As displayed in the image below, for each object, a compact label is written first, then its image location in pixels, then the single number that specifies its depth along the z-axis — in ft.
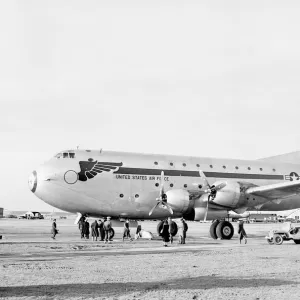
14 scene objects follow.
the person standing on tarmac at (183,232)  93.20
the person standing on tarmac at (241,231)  92.22
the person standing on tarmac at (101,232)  100.67
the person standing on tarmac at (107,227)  96.07
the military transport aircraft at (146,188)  99.50
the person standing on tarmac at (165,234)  89.06
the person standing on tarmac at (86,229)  108.78
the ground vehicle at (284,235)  92.27
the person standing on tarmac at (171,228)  93.86
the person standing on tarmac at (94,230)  103.02
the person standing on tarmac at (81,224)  107.51
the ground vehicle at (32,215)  377.09
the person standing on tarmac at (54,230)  107.55
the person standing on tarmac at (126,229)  104.24
